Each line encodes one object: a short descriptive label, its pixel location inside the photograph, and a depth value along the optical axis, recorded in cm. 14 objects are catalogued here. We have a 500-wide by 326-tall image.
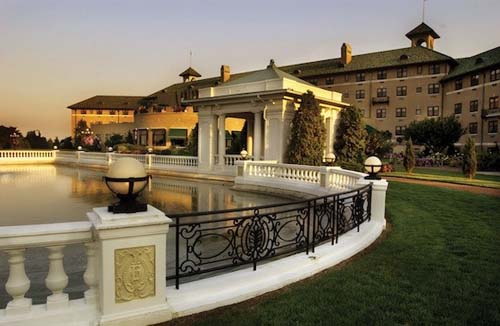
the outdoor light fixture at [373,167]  889
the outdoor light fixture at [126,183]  371
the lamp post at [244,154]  1933
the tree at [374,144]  2407
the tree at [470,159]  1953
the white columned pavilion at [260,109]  2033
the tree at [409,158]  2247
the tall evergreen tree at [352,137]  2220
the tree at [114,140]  5188
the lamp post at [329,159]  1587
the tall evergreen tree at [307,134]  1947
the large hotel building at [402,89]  4388
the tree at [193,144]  3075
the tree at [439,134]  4100
